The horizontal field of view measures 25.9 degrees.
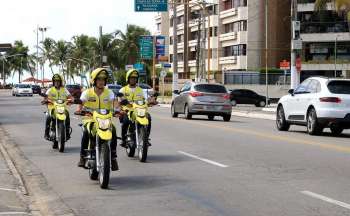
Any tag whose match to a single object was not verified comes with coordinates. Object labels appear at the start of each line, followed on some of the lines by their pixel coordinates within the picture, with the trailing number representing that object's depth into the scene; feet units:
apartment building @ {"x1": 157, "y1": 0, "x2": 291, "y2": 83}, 274.16
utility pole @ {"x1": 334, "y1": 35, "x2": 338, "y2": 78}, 248.20
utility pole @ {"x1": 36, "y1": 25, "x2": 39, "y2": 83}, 524.61
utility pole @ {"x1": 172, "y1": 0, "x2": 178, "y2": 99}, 188.55
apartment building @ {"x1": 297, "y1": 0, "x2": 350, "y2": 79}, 255.70
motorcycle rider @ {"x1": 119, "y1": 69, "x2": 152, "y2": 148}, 49.01
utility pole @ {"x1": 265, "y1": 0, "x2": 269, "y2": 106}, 250.74
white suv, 69.67
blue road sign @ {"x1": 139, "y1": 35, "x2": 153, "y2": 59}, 250.98
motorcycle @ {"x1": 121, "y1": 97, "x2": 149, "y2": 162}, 47.55
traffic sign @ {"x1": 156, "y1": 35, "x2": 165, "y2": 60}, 231.71
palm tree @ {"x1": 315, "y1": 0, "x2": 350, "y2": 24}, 140.59
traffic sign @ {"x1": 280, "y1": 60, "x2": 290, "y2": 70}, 189.15
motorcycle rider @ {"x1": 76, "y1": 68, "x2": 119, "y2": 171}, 38.88
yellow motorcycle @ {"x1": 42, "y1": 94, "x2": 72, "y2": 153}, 56.49
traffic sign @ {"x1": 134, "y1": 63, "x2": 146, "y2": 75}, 284.86
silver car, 101.04
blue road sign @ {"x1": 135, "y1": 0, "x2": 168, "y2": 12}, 168.25
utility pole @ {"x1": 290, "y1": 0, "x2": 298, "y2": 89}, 124.67
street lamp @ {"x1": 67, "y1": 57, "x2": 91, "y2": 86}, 437.99
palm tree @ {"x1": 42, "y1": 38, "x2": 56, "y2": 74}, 523.29
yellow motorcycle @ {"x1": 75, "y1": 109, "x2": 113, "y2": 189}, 36.32
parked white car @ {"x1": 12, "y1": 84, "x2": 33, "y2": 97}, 287.69
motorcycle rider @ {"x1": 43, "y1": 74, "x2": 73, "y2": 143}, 58.23
